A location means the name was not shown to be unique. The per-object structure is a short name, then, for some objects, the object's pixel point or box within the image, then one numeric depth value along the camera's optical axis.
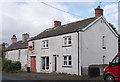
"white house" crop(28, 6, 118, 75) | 20.56
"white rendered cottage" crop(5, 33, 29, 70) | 31.64
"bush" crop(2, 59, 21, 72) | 28.58
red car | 13.07
